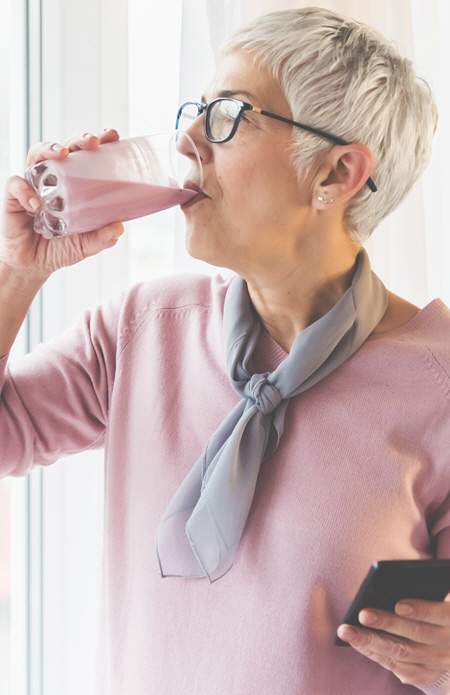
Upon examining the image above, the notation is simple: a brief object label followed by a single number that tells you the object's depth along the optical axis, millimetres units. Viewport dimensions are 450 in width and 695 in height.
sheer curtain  1896
